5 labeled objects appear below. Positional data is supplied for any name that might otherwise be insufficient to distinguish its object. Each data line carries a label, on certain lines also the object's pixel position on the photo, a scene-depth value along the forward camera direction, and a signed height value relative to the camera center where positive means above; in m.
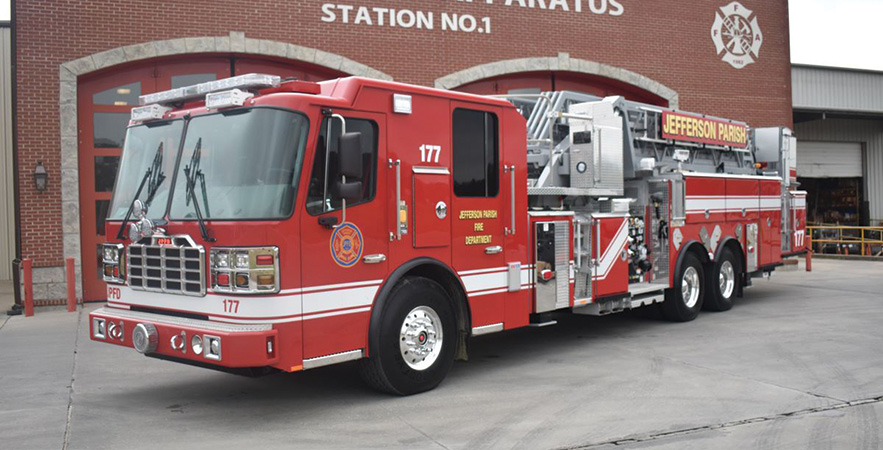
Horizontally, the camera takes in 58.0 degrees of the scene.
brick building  13.72 +3.21
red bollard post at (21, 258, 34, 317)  13.00 -1.04
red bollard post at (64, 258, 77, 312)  13.05 -1.04
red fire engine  5.92 -0.11
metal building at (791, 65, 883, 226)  24.66 +2.39
